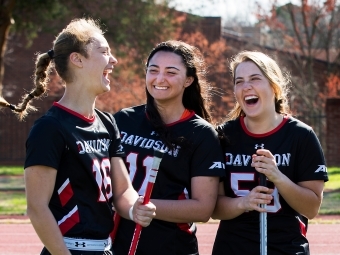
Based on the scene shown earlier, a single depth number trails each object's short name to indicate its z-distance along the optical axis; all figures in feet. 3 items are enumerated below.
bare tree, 188.03
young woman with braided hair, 23.81
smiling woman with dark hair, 29.78
